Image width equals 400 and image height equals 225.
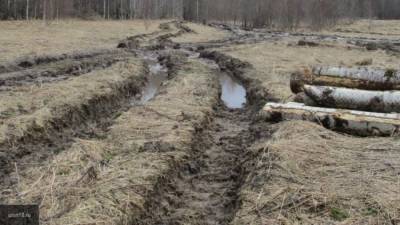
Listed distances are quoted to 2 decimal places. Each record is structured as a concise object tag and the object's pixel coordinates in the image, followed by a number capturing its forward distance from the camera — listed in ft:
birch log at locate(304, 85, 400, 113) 29.91
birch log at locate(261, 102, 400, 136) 27.32
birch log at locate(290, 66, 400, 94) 32.40
